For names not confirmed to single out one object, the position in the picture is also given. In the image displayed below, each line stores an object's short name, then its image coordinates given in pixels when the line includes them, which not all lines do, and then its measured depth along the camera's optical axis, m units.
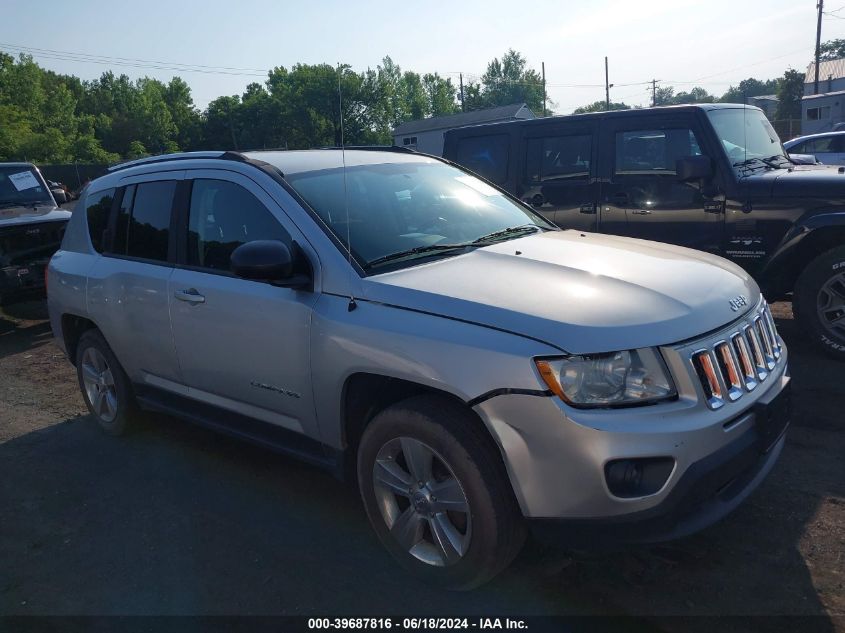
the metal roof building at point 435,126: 46.50
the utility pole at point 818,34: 42.86
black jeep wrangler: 5.74
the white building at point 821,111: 40.50
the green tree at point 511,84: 105.69
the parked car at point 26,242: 8.78
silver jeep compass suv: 2.54
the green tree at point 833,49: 90.19
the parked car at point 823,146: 14.56
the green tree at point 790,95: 55.16
